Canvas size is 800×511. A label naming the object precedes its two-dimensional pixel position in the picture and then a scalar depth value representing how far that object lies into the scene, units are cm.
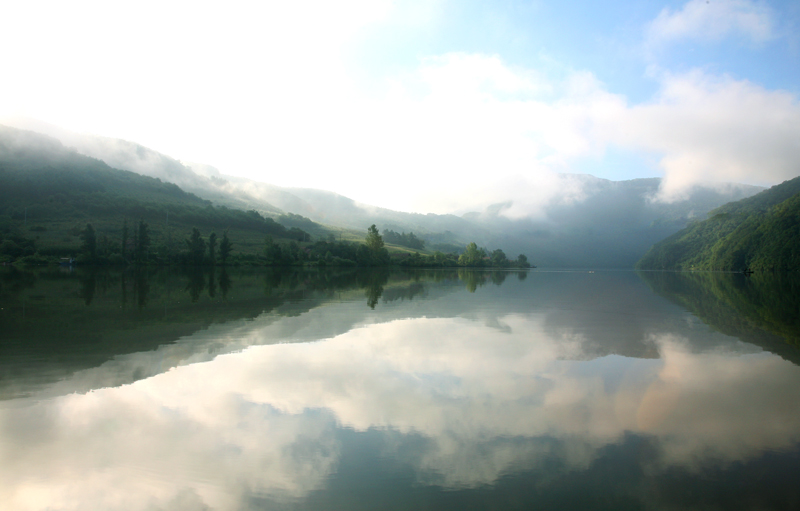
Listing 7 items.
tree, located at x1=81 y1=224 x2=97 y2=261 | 9881
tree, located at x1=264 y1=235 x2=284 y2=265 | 11856
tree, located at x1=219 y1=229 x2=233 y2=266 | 11469
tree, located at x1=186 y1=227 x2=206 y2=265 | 11050
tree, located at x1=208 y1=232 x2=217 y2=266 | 11039
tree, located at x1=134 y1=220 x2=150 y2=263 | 10894
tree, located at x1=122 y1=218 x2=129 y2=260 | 10744
